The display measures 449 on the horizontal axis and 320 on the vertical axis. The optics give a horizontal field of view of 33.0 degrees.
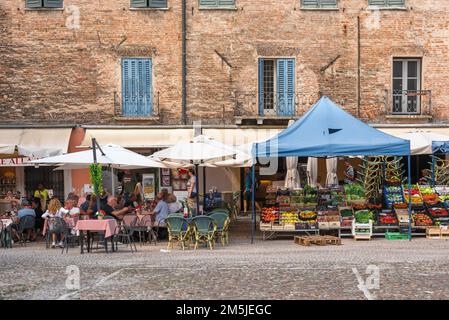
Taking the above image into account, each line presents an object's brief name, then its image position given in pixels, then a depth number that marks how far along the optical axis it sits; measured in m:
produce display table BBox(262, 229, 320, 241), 17.51
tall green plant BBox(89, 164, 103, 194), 15.66
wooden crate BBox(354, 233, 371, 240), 17.19
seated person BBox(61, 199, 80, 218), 17.19
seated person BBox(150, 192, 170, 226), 17.52
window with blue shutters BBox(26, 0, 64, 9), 23.30
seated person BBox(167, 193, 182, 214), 17.83
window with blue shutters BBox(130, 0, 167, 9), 23.41
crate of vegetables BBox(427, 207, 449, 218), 17.56
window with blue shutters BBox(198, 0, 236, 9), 23.45
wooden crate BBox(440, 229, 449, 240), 17.33
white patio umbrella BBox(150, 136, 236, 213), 17.09
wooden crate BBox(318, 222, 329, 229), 17.45
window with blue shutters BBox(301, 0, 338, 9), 23.53
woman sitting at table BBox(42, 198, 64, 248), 16.70
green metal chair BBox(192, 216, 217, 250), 15.92
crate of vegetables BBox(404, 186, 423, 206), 17.86
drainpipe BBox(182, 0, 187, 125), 23.31
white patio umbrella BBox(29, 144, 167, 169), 16.75
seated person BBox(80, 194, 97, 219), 16.97
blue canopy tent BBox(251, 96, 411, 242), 16.42
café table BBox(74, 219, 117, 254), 15.18
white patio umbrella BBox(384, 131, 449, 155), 19.47
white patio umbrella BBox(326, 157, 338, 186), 21.58
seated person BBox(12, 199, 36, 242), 17.89
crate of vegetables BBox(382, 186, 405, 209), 17.94
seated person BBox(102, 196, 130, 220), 16.88
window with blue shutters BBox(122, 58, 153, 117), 23.33
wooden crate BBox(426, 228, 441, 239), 17.33
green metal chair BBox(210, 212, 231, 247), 16.41
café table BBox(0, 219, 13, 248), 17.27
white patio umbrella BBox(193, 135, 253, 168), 17.73
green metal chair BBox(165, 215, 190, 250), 15.93
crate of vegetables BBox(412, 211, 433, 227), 17.55
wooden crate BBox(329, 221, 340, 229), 17.41
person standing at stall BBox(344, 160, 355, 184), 22.18
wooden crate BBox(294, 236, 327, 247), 16.29
